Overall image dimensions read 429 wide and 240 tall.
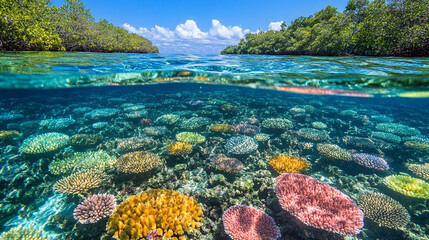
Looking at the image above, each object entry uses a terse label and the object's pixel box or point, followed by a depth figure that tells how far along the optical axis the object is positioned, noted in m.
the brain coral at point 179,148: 6.75
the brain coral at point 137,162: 5.52
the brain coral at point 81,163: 6.02
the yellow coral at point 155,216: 3.23
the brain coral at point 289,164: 6.07
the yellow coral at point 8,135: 8.52
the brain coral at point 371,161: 6.78
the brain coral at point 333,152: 7.09
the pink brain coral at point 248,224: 3.68
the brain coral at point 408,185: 5.32
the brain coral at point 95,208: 3.95
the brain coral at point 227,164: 5.91
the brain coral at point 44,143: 6.74
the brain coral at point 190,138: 8.12
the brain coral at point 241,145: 7.16
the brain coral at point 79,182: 4.82
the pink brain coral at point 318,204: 3.59
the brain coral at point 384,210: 4.57
